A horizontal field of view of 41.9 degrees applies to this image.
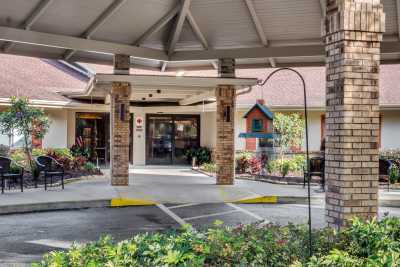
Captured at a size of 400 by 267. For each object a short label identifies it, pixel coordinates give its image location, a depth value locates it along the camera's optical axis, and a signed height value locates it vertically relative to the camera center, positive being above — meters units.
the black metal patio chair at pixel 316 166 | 16.83 -0.83
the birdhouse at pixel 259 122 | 14.22 +0.53
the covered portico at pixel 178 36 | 13.88 +3.13
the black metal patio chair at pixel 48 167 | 15.39 -0.85
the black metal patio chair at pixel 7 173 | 14.53 -0.97
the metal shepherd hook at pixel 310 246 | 4.76 -0.96
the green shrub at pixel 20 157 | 19.36 -0.65
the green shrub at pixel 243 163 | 22.22 -0.93
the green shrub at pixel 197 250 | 4.33 -0.97
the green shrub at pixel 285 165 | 19.23 -0.91
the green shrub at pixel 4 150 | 20.19 -0.41
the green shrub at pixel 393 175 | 18.08 -1.15
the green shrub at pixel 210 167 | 22.34 -1.16
